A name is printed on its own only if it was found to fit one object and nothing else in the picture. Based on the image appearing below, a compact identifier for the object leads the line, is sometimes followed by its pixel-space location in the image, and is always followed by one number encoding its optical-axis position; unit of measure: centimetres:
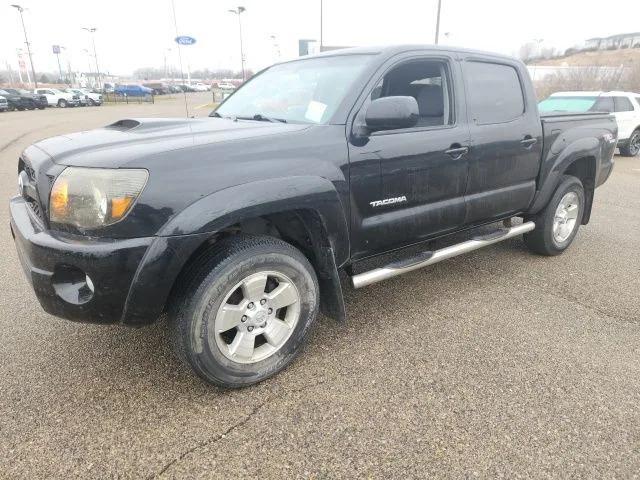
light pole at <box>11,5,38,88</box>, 5375
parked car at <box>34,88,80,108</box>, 3778
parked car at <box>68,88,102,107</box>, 3966
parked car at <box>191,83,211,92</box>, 7769
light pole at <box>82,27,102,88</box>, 6047
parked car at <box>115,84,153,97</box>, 5002
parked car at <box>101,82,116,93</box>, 5320
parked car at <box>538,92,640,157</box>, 1112
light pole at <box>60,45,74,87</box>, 9120
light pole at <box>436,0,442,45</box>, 1841
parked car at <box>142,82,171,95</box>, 6569
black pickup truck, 209
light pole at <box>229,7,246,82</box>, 3584
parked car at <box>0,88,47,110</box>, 3120
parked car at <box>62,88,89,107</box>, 3912
